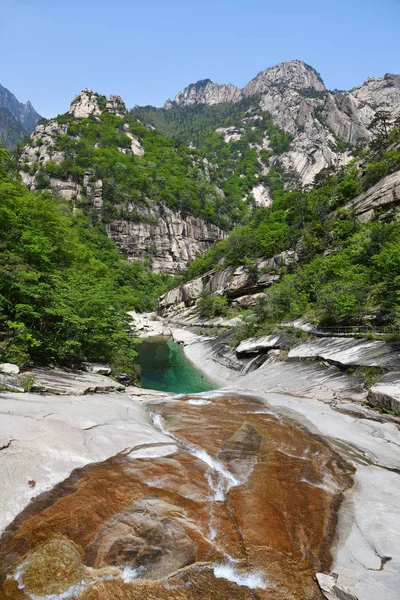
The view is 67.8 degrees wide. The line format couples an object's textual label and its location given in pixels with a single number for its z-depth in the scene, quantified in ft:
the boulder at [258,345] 90.48
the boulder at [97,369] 61.93
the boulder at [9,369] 41.03
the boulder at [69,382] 42.97
